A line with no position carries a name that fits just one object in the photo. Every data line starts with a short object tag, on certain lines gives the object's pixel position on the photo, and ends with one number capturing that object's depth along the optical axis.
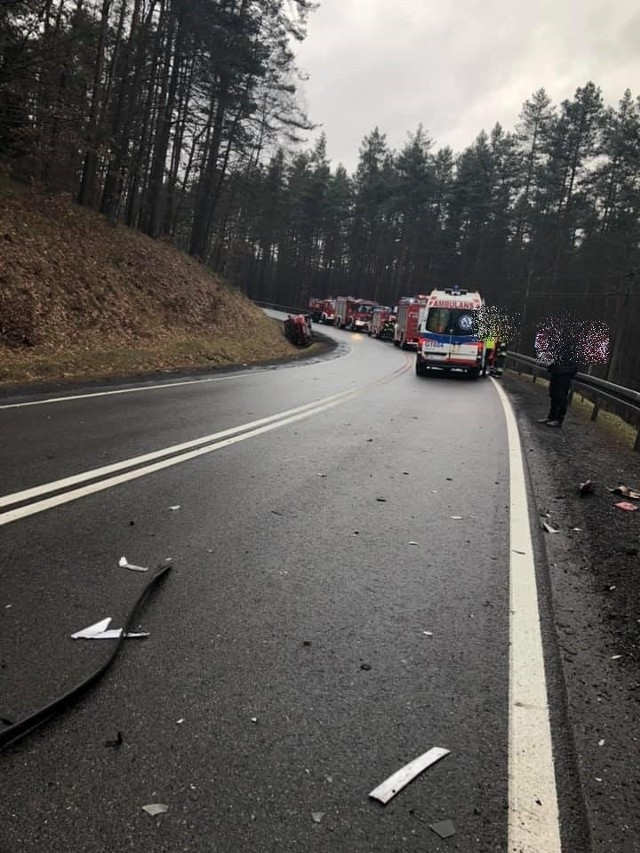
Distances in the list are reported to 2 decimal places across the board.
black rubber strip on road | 2.32
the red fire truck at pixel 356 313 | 49.69
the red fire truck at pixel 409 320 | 35.16
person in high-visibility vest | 21.78
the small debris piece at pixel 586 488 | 6.94
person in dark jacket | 11.35
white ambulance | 20.50
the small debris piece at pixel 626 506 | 6.52
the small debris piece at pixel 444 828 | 2.07
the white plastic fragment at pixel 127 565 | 3.93
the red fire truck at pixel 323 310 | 56.81
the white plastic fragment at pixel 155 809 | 2.06
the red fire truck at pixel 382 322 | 43.91
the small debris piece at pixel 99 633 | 3.09
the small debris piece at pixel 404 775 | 2.22
